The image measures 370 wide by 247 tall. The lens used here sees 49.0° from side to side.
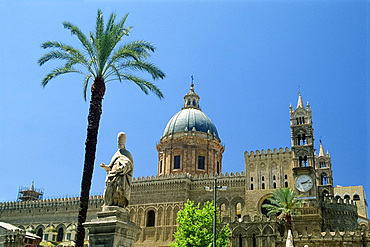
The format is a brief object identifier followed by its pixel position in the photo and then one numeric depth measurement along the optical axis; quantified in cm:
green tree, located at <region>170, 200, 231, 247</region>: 3262
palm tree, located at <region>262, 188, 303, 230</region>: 3703
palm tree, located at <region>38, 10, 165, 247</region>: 1730
